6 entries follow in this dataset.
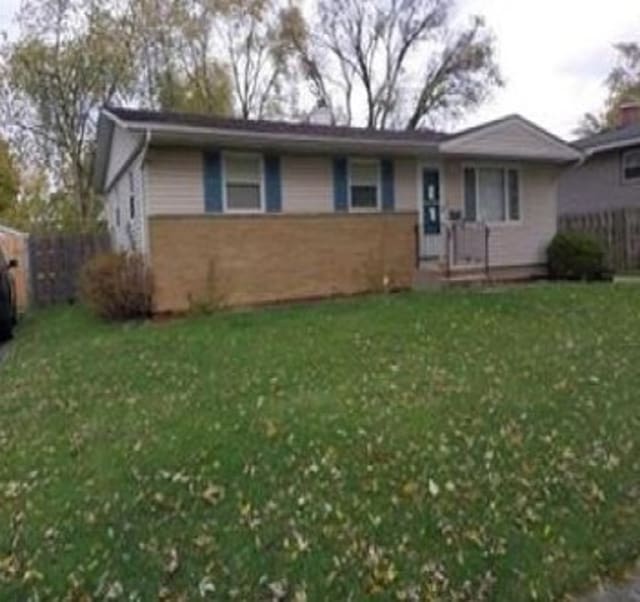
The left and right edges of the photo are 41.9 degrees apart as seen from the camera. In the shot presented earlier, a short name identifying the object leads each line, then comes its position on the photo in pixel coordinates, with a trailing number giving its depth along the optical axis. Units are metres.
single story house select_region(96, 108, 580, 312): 14.78
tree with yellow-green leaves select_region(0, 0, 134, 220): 32.09
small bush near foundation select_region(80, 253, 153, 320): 14.30
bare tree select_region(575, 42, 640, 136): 51.47
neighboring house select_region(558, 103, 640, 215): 26.91
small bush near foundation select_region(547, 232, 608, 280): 19.77
